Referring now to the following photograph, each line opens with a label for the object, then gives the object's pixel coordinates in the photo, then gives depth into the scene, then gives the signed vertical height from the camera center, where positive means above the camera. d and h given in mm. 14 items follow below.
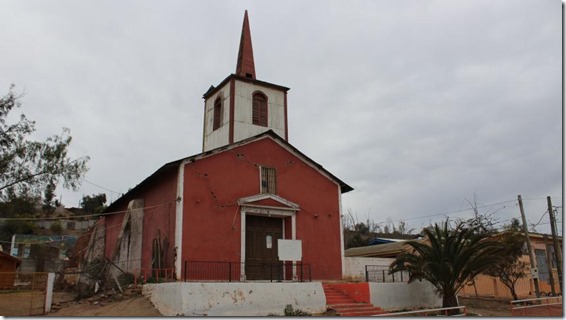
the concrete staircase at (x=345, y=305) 17516 -823
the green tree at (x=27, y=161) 22281 +5898
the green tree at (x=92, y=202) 79562 +13787
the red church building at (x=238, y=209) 19938 +3250
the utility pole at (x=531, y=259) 22764 +849
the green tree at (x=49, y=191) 24078 +4778
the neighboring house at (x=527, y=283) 28188 -299
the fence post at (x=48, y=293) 17688 -126
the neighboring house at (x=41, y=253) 50750 +3760
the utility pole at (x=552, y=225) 23759 +2470
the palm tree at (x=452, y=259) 18672 +790
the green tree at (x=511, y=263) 23781 +715
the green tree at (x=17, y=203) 22766 +4000
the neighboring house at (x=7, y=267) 31517 +1699
